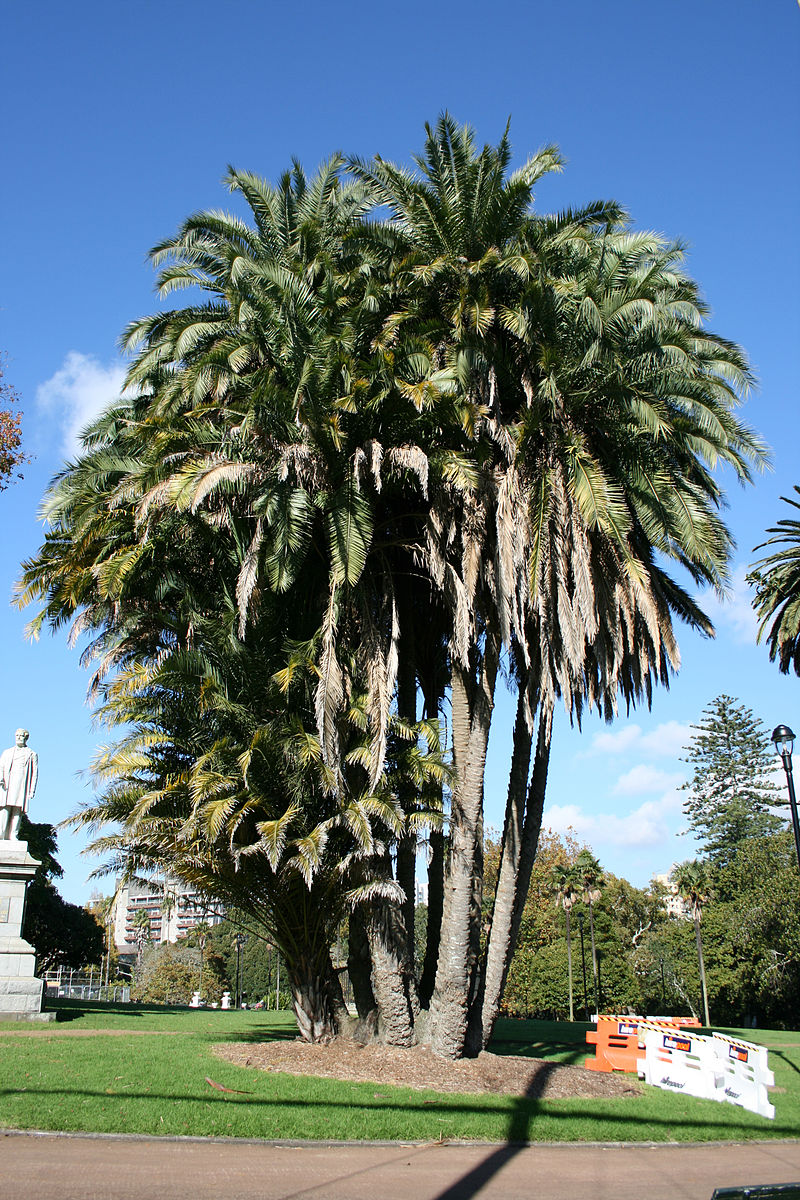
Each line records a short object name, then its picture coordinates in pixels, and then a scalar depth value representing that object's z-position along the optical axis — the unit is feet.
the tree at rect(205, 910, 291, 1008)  294.25
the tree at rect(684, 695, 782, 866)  236.84
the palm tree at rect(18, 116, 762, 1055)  49.11
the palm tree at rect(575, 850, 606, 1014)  164.55
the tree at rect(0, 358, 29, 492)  68.13
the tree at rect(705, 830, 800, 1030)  150.71
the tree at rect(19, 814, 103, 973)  143.02
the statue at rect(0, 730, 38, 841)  64.13
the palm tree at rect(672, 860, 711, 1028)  165.68
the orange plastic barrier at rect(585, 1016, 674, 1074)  56.54
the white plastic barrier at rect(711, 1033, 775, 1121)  47.32
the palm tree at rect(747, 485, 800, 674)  100.99
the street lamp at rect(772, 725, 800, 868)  69.87
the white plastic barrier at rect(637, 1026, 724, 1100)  50.47
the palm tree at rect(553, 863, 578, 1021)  164.04
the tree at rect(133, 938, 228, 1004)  264.31
